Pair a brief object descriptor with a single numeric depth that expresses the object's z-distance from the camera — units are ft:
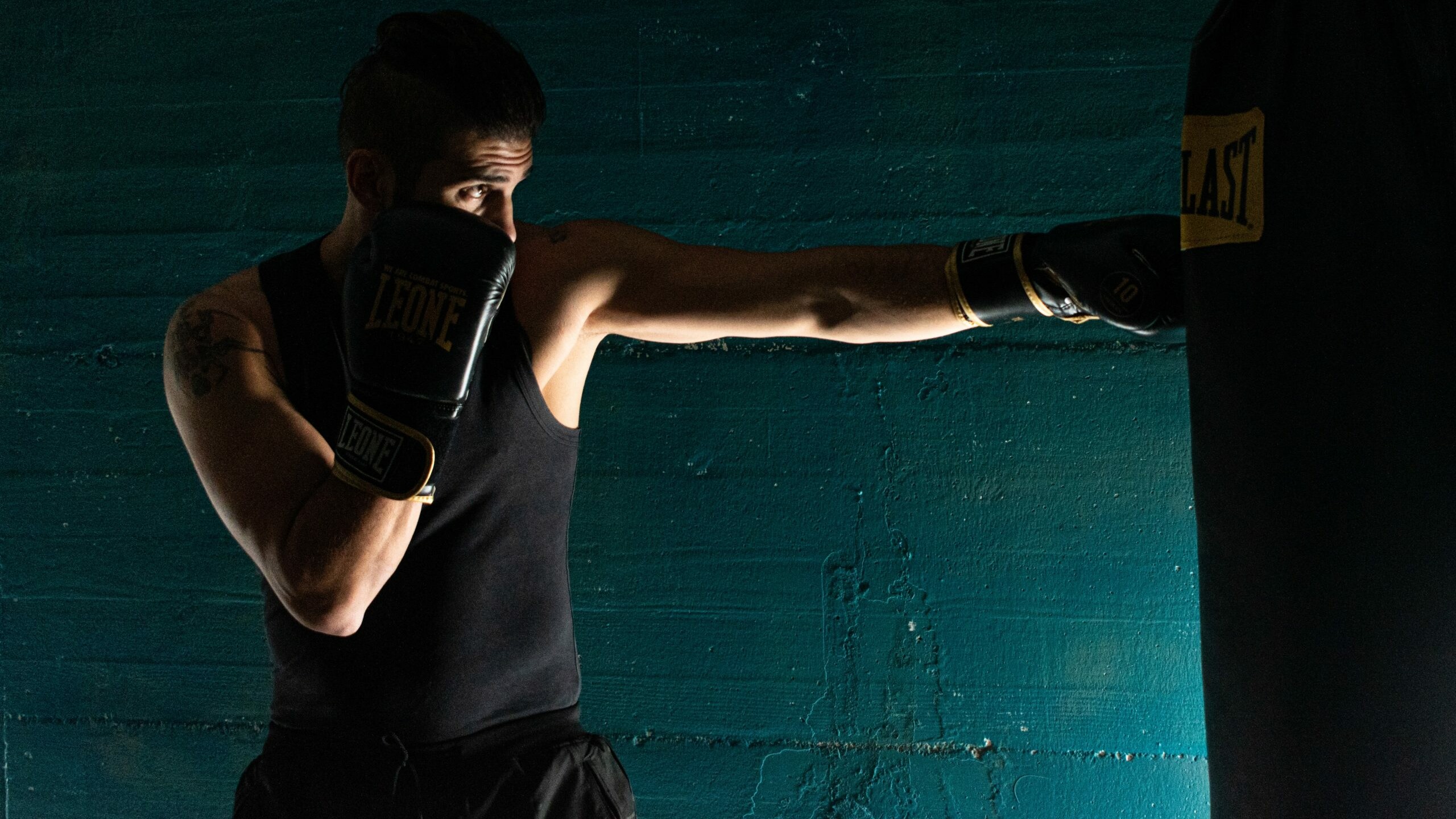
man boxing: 4.37
